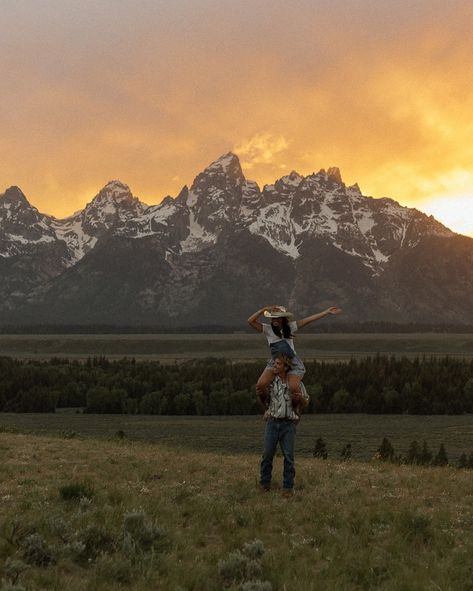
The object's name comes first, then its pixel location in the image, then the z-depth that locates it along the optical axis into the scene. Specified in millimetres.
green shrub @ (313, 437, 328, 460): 61912
